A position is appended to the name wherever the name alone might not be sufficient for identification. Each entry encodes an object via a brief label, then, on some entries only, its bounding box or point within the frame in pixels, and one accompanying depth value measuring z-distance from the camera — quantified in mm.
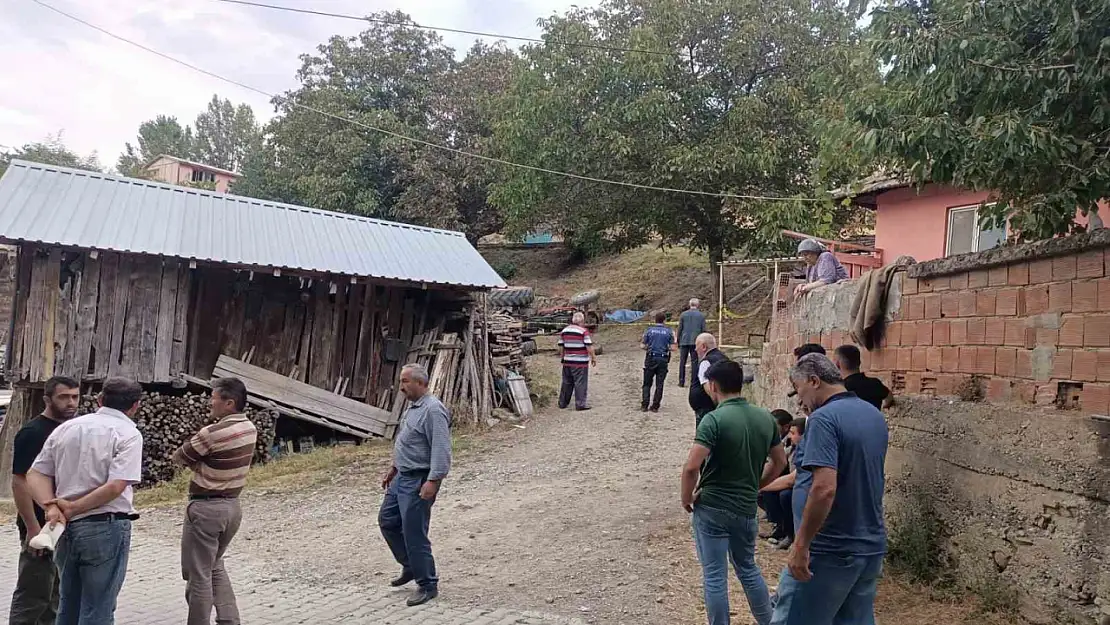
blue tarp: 23062
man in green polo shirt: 4242
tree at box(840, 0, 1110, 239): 5152
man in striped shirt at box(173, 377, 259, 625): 4508
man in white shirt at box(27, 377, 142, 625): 4070
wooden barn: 10352
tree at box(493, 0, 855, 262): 16781
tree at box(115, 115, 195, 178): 55688
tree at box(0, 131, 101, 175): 37938
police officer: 12336
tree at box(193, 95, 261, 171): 56969
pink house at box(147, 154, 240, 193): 44681
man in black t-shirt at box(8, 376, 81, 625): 4438
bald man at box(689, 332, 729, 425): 6875
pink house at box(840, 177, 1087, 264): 12047
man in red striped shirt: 12969
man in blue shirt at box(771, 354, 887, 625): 3434
